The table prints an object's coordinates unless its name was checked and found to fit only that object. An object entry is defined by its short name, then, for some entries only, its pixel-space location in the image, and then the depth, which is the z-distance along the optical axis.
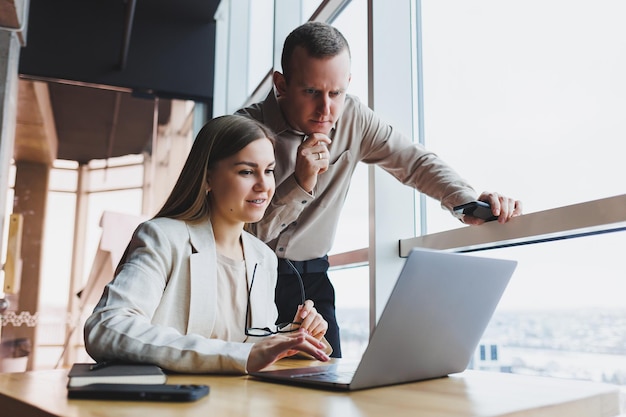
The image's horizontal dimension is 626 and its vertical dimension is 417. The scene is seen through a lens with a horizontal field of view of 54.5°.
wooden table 0.66
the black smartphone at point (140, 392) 0.69
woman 0.96
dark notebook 0.78
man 1.64
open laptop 0.77
